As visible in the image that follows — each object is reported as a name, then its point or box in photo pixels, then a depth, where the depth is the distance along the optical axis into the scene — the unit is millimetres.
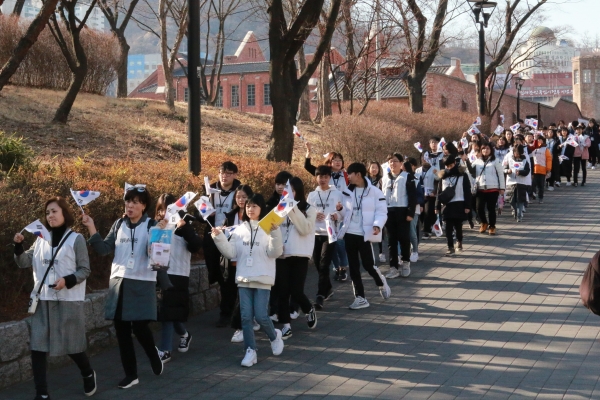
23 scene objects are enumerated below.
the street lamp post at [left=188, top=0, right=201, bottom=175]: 11359
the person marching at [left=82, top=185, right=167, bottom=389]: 7391
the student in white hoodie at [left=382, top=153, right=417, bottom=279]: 12391
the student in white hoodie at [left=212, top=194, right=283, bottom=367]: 8102
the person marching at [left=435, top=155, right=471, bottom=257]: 13938
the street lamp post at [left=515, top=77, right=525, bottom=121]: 48559
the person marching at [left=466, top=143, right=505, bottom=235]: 16031
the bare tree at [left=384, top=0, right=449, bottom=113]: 28438
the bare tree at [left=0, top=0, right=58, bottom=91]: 12023
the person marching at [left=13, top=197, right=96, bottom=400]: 6914
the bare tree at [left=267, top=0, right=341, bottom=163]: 16344
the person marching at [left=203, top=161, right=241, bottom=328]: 9625
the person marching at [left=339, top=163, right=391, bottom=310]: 10375
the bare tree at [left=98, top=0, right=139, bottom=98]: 32969
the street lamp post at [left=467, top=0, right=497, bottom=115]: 24812
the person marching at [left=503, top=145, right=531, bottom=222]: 17984
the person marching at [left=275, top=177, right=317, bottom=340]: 9078
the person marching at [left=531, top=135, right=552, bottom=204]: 20828
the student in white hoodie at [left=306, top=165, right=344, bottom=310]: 10297
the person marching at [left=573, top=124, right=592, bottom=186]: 25094
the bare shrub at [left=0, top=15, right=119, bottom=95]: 27188
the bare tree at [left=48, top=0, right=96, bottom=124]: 21484
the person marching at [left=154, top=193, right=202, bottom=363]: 8164
